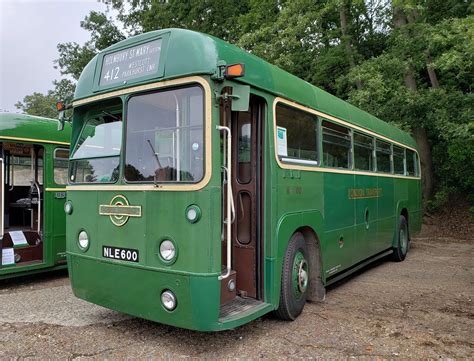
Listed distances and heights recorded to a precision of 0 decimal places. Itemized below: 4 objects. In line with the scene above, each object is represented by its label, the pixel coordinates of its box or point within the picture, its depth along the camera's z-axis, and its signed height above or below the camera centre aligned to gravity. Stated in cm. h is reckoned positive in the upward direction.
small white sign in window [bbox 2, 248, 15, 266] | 677 -101
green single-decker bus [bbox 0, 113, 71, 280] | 687 +4
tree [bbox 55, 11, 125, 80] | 2297 +849
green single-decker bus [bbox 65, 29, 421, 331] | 390 +6
